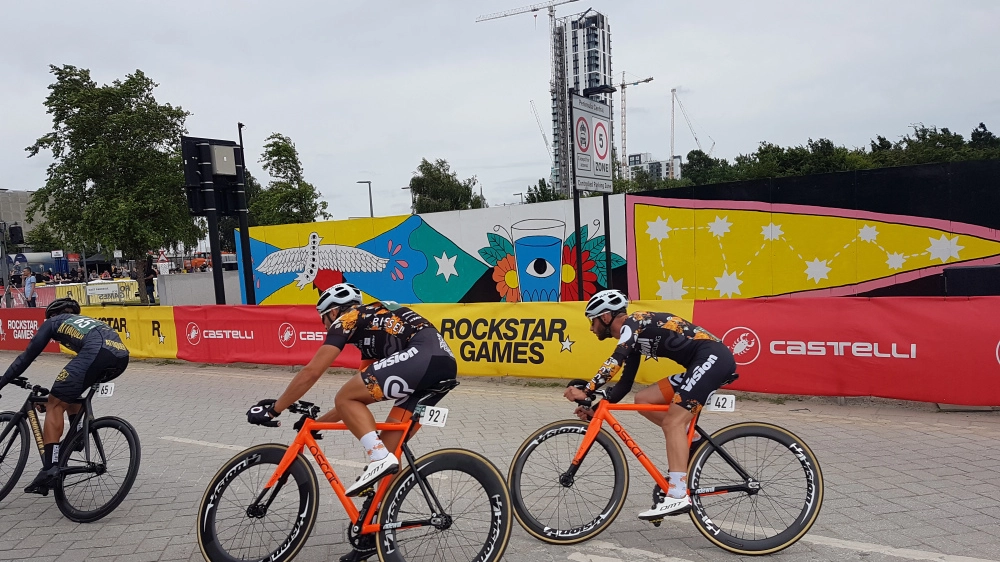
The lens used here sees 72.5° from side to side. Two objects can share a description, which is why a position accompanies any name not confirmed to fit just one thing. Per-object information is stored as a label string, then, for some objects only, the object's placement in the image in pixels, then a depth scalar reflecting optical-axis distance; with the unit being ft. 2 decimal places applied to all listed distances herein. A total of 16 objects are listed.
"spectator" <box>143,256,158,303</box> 98.73
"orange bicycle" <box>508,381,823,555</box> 14.17
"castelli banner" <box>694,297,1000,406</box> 24.80
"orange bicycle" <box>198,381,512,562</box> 12.84
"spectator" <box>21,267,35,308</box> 74.49
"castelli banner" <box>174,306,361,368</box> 40.57
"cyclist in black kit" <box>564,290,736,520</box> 14.23
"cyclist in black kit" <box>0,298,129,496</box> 17.66
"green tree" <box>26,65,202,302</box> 90.33
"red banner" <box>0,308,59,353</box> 54.65
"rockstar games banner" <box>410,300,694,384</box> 31.73
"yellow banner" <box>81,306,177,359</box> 46.93
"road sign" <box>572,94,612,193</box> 36.76
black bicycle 17.37
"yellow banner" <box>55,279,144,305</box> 88.58
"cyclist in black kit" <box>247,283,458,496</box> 12.74
